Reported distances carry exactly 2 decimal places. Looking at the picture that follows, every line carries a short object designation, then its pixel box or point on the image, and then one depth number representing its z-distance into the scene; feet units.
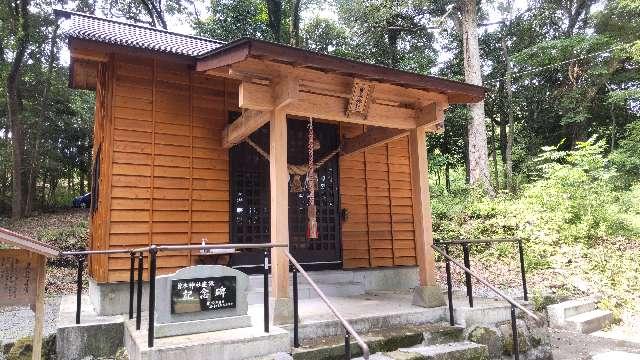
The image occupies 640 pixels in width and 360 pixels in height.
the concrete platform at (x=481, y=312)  19.44
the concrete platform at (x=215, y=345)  13.37
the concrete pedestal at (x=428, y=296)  20.36
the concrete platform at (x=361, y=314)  16.67
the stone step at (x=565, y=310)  25.46
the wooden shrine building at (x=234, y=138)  17.83
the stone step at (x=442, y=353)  16.05
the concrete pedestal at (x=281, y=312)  16.65
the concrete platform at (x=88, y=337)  16.83
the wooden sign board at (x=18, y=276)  11.89
